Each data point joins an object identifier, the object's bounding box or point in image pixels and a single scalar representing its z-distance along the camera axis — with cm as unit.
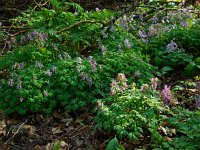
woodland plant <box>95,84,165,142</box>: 328
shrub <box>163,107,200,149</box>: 311
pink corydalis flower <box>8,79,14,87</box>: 419
